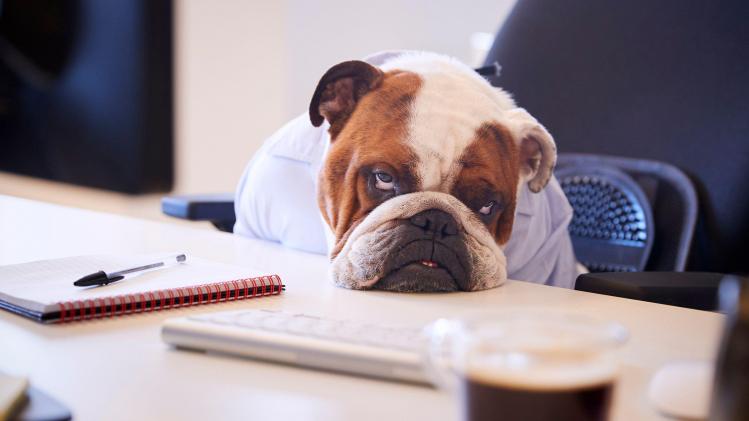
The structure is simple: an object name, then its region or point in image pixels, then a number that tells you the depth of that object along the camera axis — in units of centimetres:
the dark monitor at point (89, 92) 366
